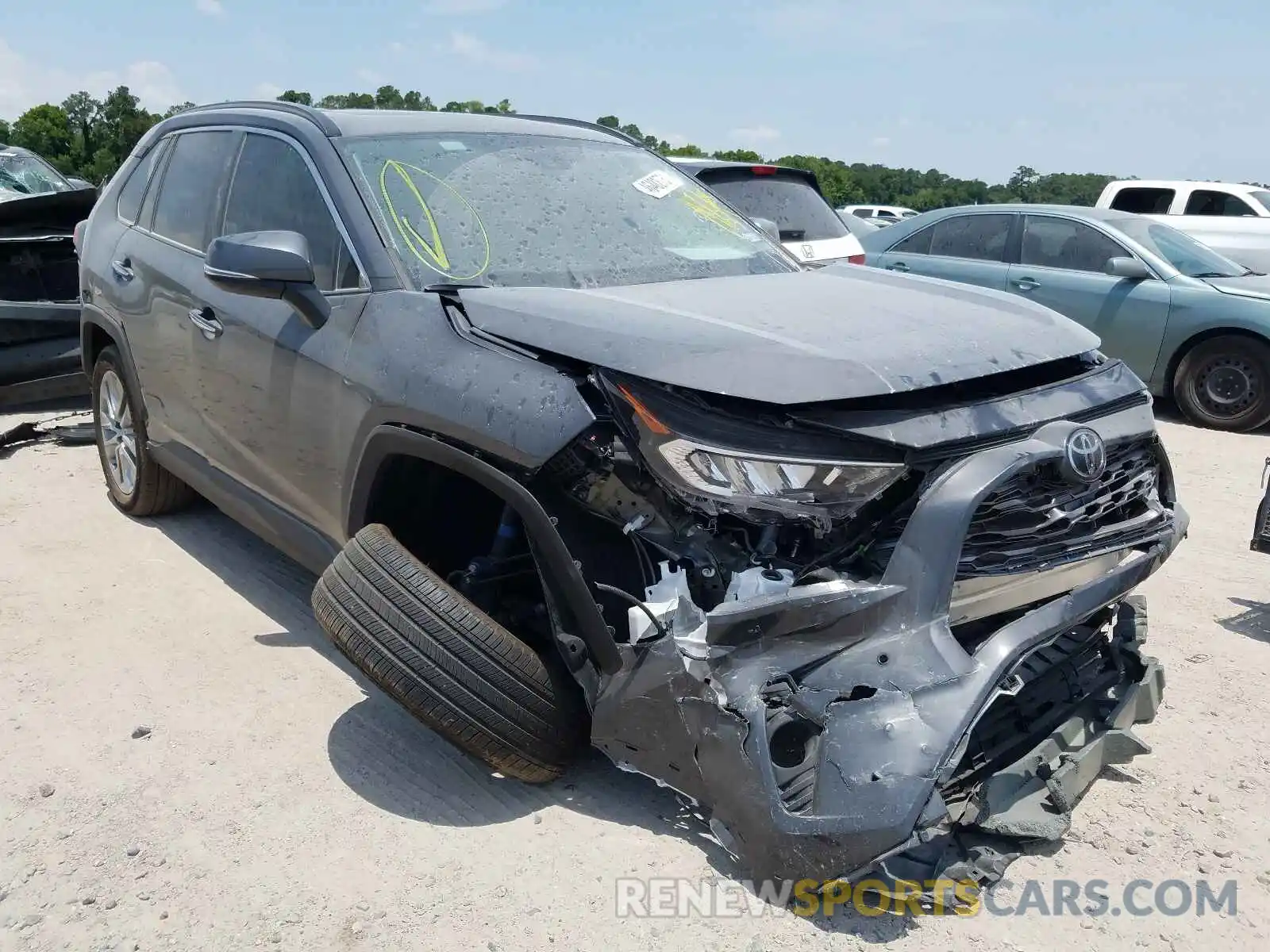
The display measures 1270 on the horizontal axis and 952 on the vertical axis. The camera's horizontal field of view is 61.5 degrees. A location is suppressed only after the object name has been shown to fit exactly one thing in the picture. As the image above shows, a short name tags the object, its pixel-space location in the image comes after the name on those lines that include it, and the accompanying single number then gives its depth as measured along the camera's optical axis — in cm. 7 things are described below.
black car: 721
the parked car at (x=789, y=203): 762
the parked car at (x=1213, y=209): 1144
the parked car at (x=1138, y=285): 778
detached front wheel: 271
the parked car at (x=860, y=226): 1091
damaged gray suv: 230
